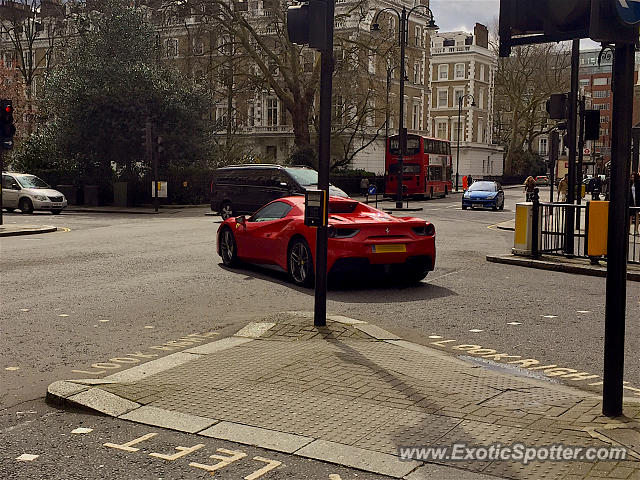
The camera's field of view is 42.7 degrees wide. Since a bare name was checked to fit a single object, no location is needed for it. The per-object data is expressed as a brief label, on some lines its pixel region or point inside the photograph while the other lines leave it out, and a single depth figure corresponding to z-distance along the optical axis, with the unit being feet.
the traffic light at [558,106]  54.85
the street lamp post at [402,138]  120.57
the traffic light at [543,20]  16.83
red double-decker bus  164.04
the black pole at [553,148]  84.69
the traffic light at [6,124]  73.51
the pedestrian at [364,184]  117.86
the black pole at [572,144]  50.08
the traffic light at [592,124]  57.26
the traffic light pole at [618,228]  15.71
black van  89.97
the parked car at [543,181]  297.74
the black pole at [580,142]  61.35
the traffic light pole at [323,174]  26.09
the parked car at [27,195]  107.55
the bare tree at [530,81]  292.40
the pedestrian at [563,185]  124.26
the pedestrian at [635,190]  67.92
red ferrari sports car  36.96
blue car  131.44
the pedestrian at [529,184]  121.90
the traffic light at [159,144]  115.34
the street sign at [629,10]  15.14
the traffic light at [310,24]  25.22
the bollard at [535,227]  49.83
